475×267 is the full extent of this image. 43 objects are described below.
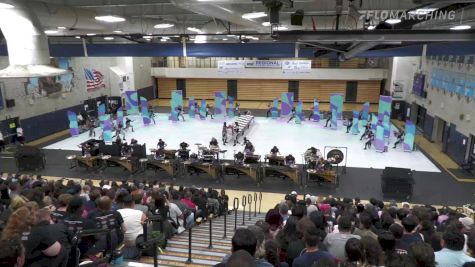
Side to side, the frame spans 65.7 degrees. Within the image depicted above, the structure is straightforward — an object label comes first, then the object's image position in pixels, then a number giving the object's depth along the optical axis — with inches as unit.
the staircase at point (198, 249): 229.9
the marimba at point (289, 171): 605.1
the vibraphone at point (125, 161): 657.6
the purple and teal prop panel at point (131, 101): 1074.1
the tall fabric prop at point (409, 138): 765.3
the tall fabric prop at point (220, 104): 1104.1
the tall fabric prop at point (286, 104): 1067.3
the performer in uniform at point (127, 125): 949.3
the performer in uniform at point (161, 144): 704.4
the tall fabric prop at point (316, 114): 1082.9
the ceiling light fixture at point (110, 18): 433.1
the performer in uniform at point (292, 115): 1099.1
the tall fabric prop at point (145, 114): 1018.7
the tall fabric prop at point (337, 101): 969.5
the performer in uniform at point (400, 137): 810.2
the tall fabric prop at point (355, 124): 911.0
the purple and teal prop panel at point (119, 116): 943.7
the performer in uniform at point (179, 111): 1082.1
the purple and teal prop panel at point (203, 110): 1125.1
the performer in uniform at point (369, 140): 802.7
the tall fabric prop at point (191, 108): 1130.3
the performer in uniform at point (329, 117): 1029.8
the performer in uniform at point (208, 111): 1163.8
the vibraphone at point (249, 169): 618.2
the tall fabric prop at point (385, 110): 801.1
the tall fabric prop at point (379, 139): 771.3
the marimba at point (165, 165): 643.5
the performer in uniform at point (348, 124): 949.2
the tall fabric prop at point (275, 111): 1128.5
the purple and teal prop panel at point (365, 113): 962.5
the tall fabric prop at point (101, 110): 970.1
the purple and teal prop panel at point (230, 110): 1156.5
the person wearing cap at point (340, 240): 194.4
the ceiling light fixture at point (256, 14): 354.6
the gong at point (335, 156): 623.2
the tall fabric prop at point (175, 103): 1060.5
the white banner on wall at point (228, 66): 1006.6
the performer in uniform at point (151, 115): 1080.8
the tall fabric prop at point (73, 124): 904.3
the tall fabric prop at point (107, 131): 806.5
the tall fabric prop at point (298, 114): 1050.9
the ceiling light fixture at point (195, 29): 705.7
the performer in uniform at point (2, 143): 789.8
